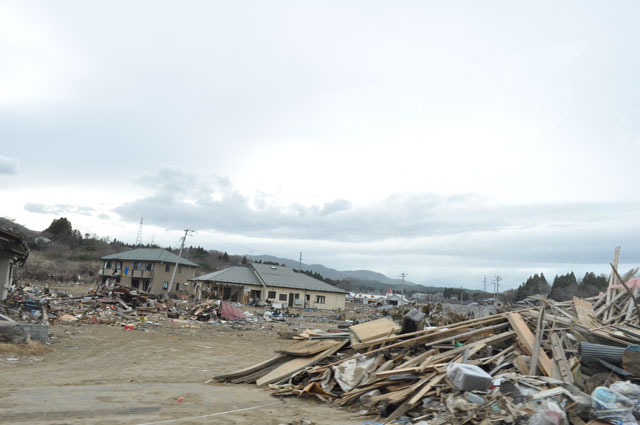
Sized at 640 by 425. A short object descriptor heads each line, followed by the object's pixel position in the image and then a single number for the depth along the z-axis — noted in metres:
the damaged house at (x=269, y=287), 48.59
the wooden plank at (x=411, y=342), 9.28
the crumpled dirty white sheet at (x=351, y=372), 8.52
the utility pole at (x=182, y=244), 49.34
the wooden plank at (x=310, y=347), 10.20
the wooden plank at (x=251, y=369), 10.24
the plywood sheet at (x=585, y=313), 9.37
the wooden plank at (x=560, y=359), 7.21
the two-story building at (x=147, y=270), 54.66
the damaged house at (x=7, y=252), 18.53
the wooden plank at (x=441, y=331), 9.49
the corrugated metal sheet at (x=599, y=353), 6.98
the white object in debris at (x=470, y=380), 6.57
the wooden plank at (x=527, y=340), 7.56
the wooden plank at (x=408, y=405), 6.94
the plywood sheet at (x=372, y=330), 10.08
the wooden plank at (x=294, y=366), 9.68
